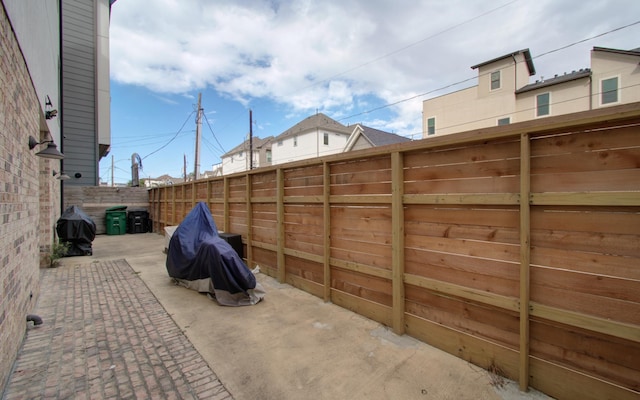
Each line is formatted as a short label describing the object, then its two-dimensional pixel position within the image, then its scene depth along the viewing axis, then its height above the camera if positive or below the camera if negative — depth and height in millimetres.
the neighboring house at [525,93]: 12453 +5518
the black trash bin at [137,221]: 11719 -951
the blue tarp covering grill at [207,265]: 3773 -974
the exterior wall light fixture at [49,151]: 3297 +596
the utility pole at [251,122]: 20241 +5813
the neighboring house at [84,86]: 10883 +4662
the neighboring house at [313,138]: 23281 +5486
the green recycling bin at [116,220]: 11375 -870
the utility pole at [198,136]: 15412 +3776
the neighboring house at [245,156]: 30297 +5189
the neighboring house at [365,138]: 18938 +4425
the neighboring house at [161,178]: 47891 +4164
